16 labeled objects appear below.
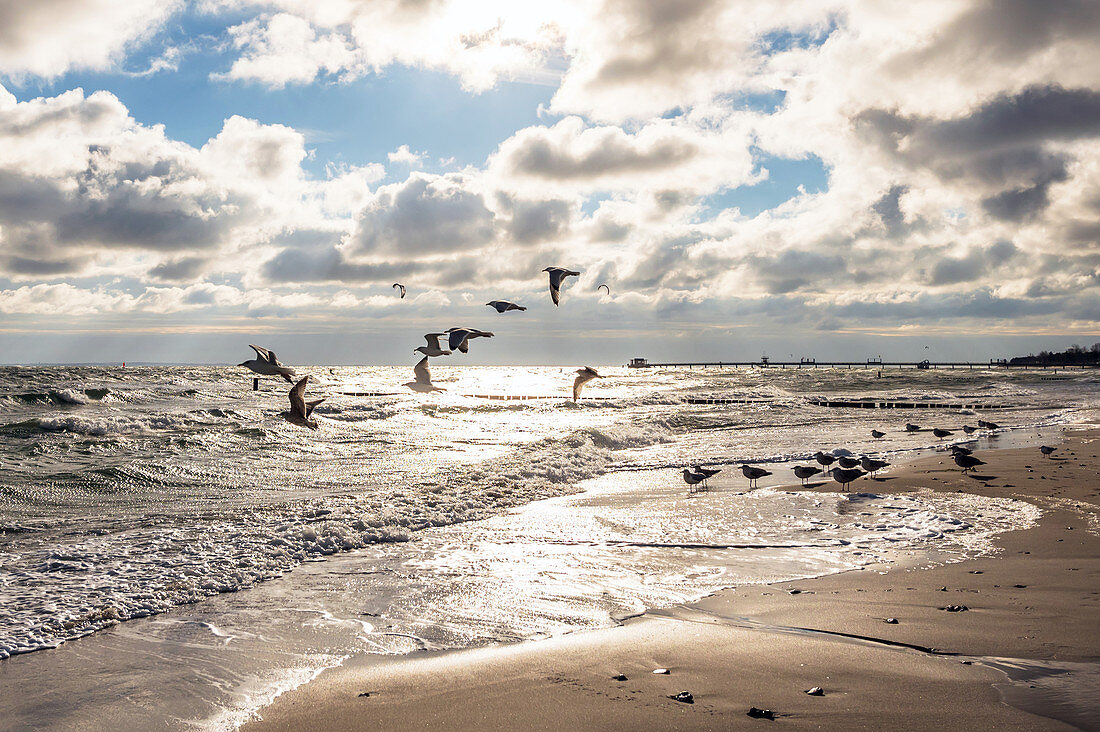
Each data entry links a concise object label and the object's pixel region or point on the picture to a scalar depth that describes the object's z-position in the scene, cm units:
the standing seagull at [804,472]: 1512
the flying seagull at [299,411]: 941
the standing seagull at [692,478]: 1463
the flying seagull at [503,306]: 895
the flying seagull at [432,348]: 916
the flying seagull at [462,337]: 849
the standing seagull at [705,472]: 1497
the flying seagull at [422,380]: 1037
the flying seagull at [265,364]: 824
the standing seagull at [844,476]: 1423
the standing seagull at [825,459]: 1653
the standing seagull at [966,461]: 1572
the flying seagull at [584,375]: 1177
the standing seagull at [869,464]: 1521
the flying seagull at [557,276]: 946
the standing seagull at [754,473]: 1520
